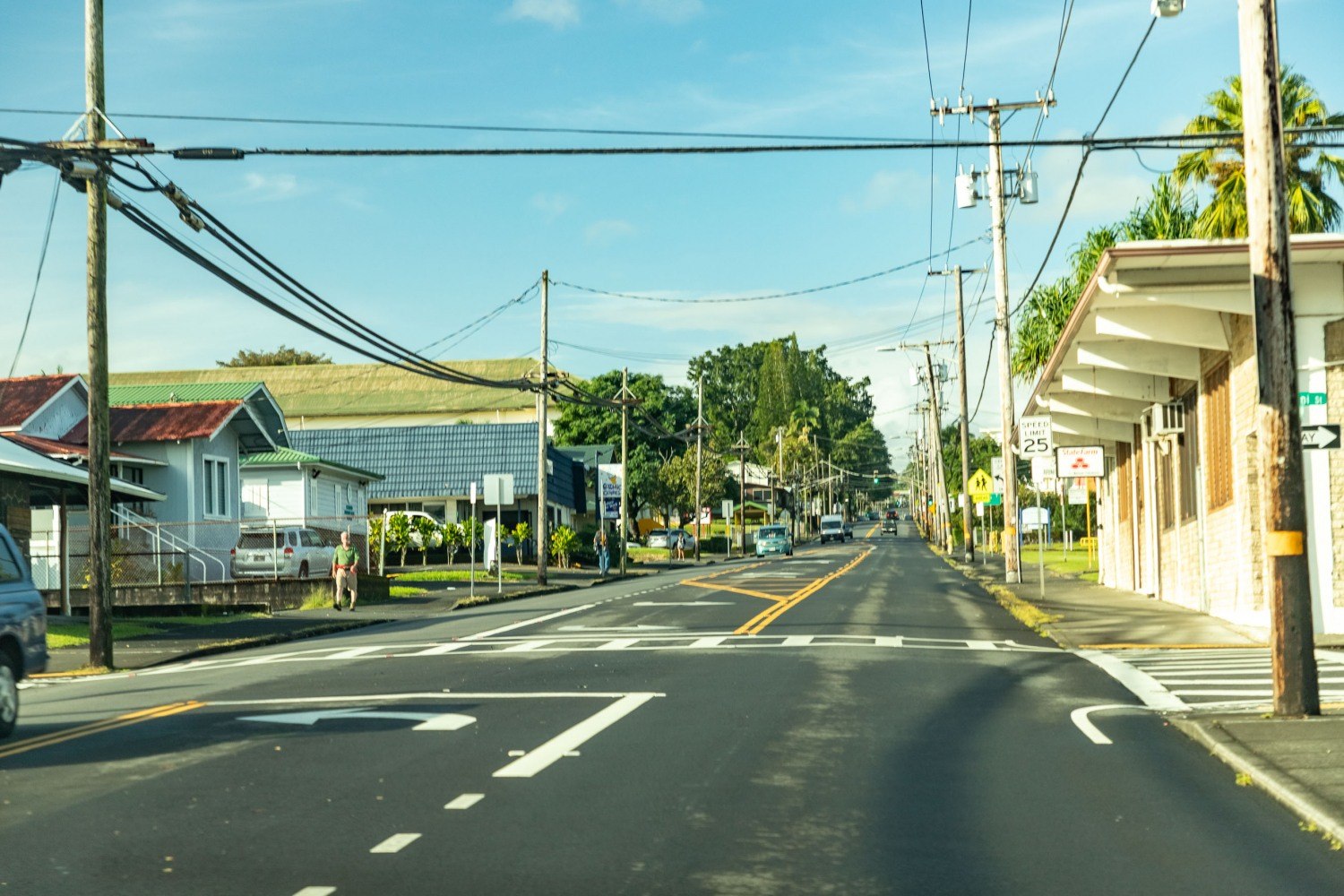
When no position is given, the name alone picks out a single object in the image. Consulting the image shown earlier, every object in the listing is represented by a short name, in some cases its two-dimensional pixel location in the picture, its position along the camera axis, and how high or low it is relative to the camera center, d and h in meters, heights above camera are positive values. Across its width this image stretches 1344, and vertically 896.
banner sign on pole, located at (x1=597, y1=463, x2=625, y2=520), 56.22 +0.91
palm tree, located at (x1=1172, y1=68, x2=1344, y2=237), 34.78 +7.81
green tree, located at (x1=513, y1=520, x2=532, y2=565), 62.12 -0.75
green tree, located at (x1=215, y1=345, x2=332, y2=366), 118.94 +13.06
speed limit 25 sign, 34.34 +1.54
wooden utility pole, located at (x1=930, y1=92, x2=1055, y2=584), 38.47 +4.17
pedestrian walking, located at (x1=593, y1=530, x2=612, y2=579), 54.97 -1.34
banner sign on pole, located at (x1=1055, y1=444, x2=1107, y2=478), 31.09 +0.83
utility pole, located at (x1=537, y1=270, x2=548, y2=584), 46.25 +1.45
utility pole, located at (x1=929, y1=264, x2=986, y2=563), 58.28 +2.56
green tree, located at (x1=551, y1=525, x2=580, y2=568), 63.28 -1.18
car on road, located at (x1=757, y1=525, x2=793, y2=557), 83.81 -1.70
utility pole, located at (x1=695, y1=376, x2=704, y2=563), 78.06 +3.29
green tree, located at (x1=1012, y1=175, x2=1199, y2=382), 41.09 +6.80
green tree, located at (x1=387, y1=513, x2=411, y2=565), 56.12 -0.41
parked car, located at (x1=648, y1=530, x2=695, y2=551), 93.19 -1.55
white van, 116.78 -1.54
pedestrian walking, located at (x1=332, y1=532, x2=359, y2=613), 32.97 -0.98
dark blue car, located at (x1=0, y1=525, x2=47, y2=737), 12.48 -0.85
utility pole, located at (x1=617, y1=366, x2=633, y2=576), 58.49 +3.55
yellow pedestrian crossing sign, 46.66 +0.55
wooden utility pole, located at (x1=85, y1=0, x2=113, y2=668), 20.61 +1.83
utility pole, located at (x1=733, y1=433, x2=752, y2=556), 93.94 +0.32
